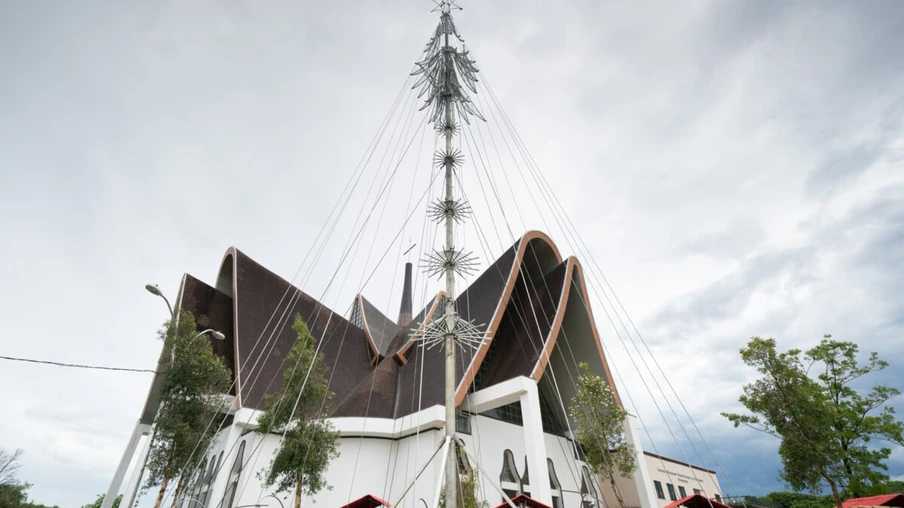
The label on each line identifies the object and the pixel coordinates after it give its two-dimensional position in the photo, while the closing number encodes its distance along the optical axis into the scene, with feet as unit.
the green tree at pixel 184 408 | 53.31
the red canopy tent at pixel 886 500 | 44.50
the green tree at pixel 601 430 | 59.41
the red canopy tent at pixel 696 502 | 41.50
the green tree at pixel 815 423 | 52.11
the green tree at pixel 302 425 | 50.49
